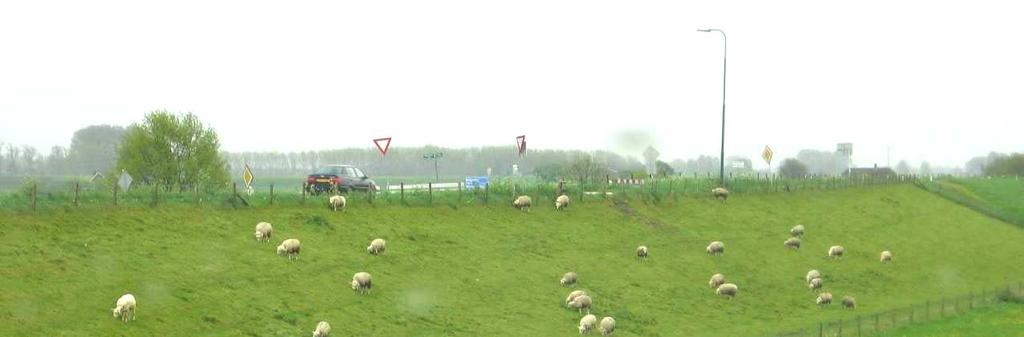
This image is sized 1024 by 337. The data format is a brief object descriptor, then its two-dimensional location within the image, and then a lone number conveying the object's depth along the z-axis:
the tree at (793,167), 148.24
